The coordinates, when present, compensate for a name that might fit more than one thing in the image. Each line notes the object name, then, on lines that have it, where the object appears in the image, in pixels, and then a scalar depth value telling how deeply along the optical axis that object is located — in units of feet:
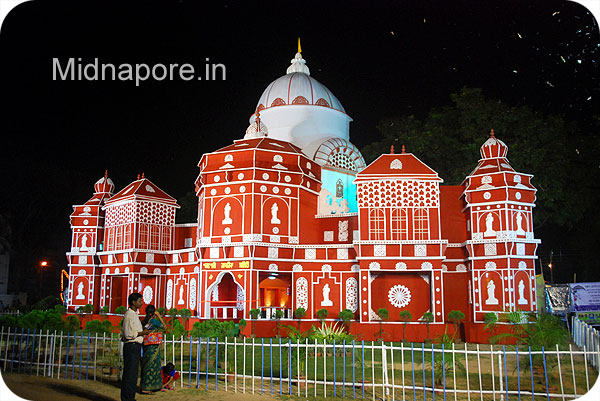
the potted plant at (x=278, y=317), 74.18
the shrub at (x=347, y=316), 72.18
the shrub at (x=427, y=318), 70.08
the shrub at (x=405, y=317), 70.67
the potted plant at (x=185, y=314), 79.44
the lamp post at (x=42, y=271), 135.23
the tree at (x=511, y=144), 97.37
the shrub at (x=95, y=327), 58.59
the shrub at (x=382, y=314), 71.58
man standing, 30.42
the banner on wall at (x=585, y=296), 79.30
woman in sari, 32.35
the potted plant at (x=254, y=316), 72.79
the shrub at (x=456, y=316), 71.26
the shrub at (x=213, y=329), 47.98
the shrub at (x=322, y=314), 73.51
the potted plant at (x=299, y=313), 74.87
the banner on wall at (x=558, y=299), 85.66
